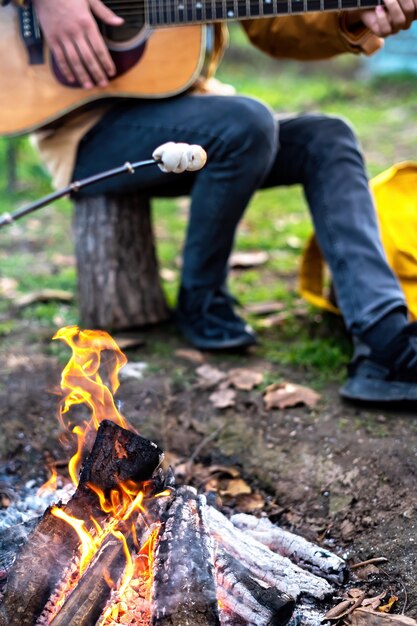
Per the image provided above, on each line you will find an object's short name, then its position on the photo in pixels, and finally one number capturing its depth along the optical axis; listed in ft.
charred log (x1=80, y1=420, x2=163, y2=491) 6.84
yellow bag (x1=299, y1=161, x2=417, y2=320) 10.73
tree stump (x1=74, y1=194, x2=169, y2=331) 11.48
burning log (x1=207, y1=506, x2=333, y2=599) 6.59
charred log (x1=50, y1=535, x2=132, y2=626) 5.91
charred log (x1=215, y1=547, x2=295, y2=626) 6.12
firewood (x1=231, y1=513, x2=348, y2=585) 7.07
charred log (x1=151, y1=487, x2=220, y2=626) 5.81
